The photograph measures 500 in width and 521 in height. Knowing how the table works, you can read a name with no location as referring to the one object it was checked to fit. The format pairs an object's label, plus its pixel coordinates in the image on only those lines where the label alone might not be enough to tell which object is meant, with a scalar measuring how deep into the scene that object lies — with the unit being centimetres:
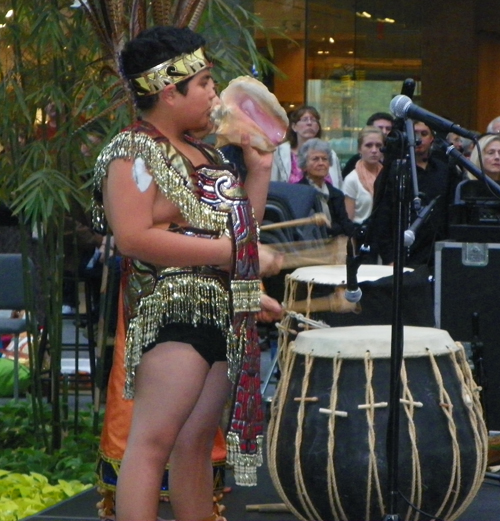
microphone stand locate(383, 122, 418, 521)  605
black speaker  999
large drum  682
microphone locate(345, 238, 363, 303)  636
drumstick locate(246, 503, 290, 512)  806
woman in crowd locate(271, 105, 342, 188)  1435
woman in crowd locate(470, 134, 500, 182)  1248
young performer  545
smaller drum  790
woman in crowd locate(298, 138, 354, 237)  1338
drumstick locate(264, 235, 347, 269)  665
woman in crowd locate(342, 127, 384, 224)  1495
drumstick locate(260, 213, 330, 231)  637
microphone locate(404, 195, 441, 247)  648
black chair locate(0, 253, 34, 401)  1175
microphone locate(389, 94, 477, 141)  585
